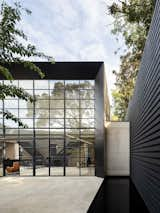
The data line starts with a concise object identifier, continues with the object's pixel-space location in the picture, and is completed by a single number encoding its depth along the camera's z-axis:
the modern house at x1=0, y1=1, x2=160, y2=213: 10.76
